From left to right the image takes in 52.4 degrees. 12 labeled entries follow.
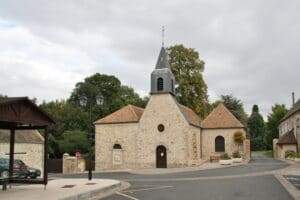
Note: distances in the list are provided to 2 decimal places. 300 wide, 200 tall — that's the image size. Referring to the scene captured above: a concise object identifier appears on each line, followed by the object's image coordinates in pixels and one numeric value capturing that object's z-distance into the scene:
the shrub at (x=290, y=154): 32.67
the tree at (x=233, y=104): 50.70
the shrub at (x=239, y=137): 30.98
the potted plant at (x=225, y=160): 27.85
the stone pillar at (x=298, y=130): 35.62
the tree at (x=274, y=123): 58.92
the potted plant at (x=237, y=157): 29.21
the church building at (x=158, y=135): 28.84
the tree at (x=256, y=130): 65.19
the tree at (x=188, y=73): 38.08
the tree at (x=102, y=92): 48.24
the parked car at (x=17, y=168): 17.79
